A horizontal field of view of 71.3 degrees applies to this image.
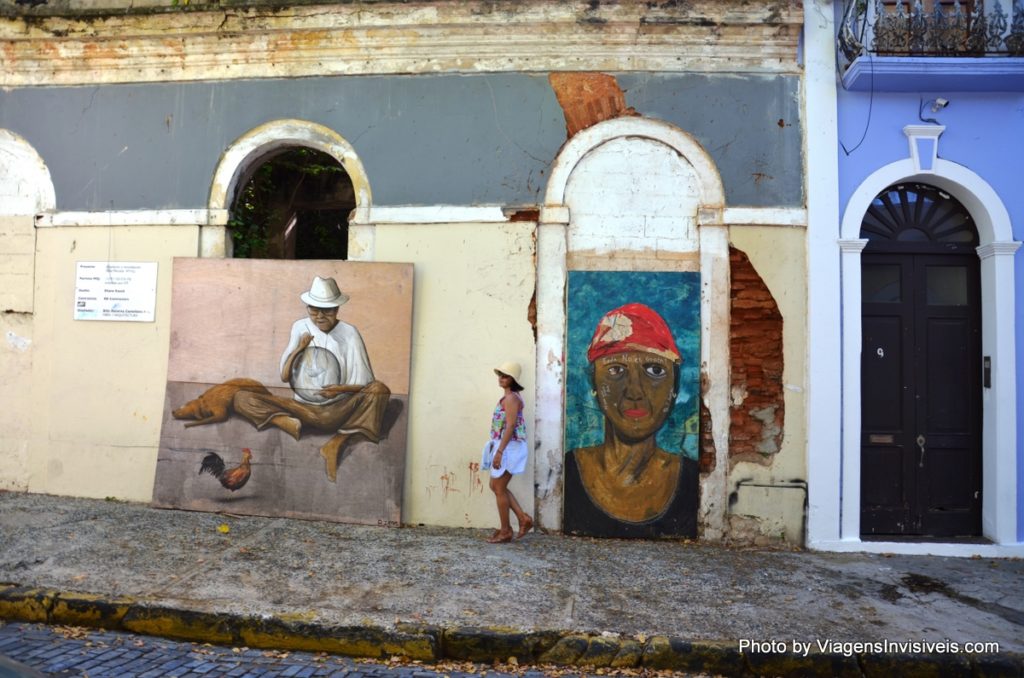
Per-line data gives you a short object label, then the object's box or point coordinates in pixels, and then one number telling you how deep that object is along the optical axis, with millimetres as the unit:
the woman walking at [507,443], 5832
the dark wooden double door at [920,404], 6312
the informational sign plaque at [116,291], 6840
